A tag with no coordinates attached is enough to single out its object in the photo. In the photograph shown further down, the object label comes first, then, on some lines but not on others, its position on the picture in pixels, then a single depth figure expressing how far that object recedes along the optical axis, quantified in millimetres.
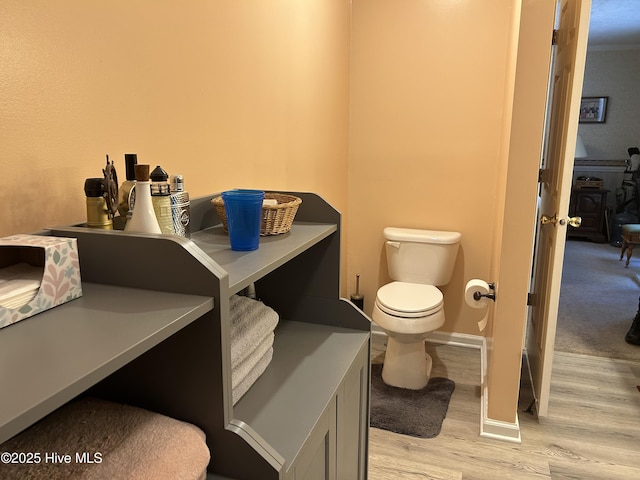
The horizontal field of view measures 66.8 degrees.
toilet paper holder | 2251
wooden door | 1961
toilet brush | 3160
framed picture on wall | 6428
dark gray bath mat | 2219
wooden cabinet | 6250
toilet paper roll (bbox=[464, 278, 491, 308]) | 2332
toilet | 2447
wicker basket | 1229
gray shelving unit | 720
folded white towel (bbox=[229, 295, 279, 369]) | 1071
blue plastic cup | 1079
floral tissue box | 690
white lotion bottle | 904
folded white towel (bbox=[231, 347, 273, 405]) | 1082
